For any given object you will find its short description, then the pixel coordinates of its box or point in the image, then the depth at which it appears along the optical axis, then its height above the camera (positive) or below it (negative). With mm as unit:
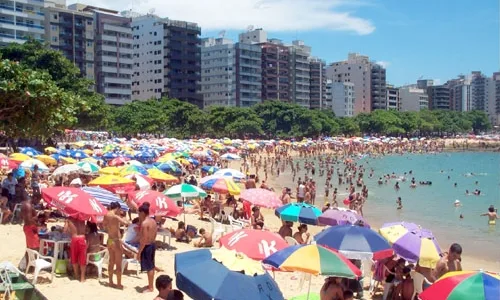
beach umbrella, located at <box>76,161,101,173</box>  19269 -1135
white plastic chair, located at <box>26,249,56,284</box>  8727 -2016
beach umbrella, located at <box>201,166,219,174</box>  27466 -1773
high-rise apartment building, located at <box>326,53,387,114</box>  143125 +12731
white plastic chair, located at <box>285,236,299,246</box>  12131 -2313
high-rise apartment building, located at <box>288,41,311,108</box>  121375 +12420
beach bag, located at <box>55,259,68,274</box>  9388 -2193
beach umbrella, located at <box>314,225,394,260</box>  8555 -1679
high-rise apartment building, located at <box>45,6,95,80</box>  82812 +14909
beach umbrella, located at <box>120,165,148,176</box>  17977 -1206
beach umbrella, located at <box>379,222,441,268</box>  9413 -1906
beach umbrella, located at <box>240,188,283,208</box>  14602 -1684
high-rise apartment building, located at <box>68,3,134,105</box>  90562 +13023
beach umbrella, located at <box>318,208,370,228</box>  12234 -1847
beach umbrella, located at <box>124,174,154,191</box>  16406 -1375
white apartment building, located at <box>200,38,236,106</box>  109125 +11833
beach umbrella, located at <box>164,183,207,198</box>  14352 -1485
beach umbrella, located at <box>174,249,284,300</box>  5590 -1473
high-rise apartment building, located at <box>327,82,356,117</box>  137750 +8799
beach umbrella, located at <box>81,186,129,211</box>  11609 -1277
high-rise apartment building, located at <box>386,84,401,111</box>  148925 +9445
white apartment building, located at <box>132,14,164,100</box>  99750 +13820
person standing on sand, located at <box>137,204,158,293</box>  8641 -1689
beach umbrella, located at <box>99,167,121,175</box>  18391 -1219
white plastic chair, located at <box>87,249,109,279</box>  9414 -2146
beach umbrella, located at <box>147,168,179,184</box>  18719 -1411
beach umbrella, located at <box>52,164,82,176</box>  18562 -1167
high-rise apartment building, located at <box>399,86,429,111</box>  164275 +9583
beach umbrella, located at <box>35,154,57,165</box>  21770 -977
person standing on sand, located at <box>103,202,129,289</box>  8797 -1683
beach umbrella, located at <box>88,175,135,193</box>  14664 -1284
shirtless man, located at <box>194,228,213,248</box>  13758 -2636
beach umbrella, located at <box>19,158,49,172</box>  18844 -1005
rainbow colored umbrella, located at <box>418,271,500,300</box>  5836 -1628
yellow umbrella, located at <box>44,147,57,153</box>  28069 -798
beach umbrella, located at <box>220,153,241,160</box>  36312 -1518
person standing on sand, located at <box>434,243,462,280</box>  8484 -1978
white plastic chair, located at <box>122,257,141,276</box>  9928 -2339
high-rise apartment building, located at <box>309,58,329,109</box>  127625 +11316
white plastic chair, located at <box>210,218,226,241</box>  14547 -2531
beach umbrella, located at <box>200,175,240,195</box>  16344 -1508
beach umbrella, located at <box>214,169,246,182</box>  19781 -1410
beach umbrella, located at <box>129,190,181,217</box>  11602 -1436
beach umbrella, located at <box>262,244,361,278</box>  6879 -1598
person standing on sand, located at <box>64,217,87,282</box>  9078 -1852
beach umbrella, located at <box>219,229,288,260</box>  7895 -1567
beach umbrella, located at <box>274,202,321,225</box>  12758 -1821
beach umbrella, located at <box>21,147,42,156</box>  23789 -732
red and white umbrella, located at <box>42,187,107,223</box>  9227 -1146
